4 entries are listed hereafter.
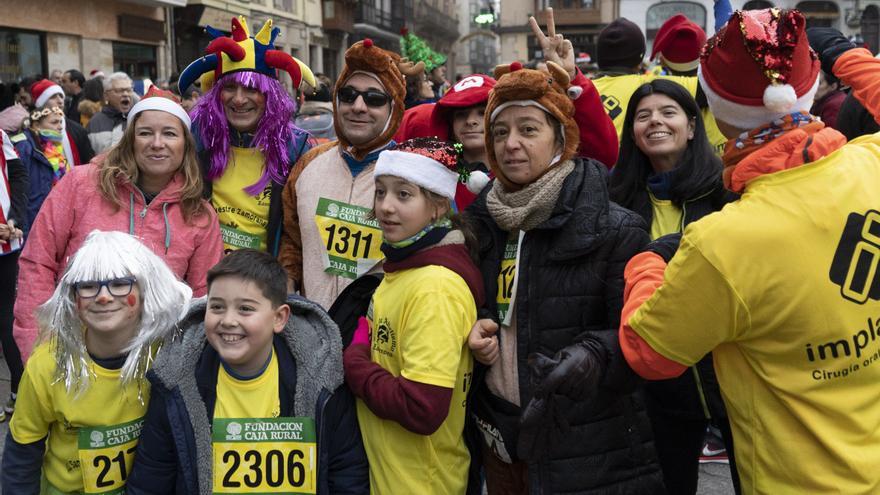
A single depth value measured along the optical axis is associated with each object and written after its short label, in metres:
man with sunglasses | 3.01
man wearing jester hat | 3.31
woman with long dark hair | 2.68
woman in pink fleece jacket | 2.93
